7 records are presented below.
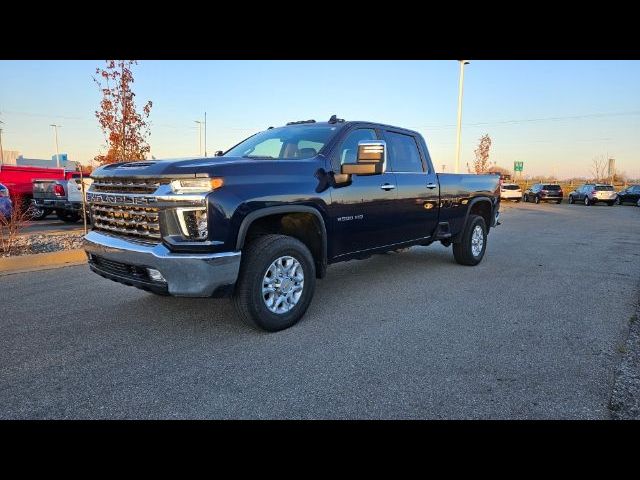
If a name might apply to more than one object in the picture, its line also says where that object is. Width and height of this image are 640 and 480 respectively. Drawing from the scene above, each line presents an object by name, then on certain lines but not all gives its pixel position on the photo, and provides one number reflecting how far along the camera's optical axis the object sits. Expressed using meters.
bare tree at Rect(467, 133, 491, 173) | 43.47
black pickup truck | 3.54
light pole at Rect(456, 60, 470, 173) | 22.83
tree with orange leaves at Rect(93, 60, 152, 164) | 10.21
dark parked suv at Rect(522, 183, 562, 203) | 33.16
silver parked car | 30.27
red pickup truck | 14.65
